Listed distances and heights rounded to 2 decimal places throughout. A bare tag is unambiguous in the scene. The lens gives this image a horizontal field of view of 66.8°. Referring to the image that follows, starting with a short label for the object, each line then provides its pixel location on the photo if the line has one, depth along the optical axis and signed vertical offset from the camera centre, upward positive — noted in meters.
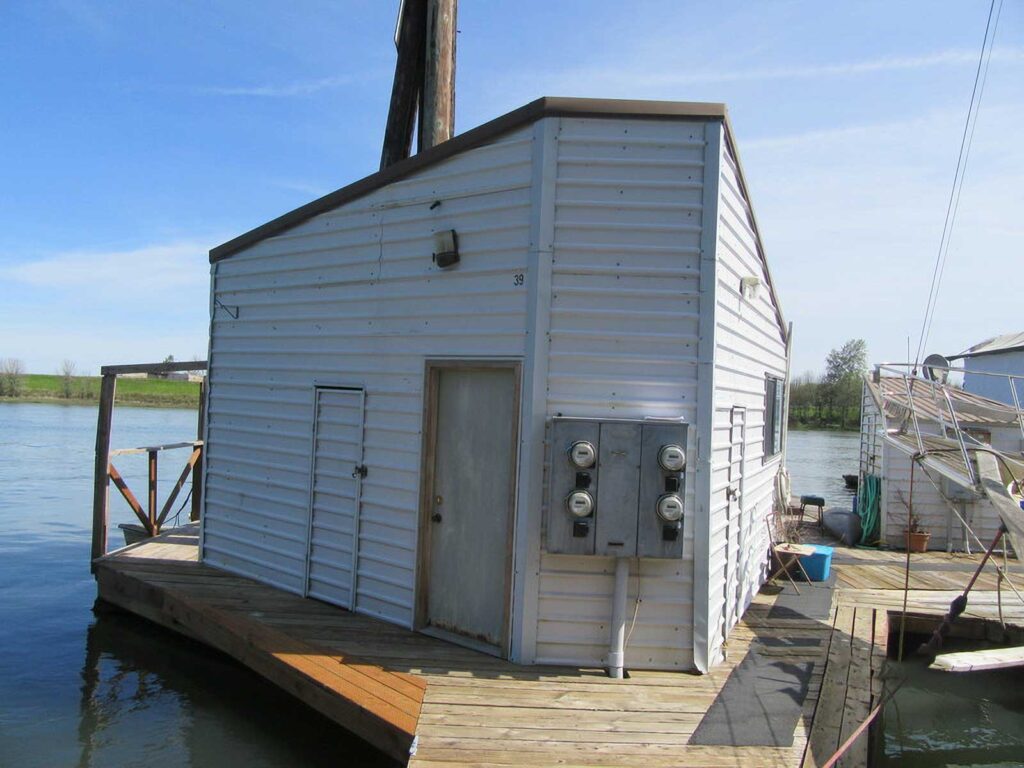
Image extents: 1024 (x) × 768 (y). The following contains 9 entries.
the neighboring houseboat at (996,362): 22.81 +2.03
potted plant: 10.27 -1.53
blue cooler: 8.03 -1.51
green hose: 11.07 -1.32
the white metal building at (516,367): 4.91 +0.29
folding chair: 7.68 -1.37
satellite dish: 7.87 +0.58
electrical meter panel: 4.71 -0.47
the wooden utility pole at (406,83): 8.90 +3.74
